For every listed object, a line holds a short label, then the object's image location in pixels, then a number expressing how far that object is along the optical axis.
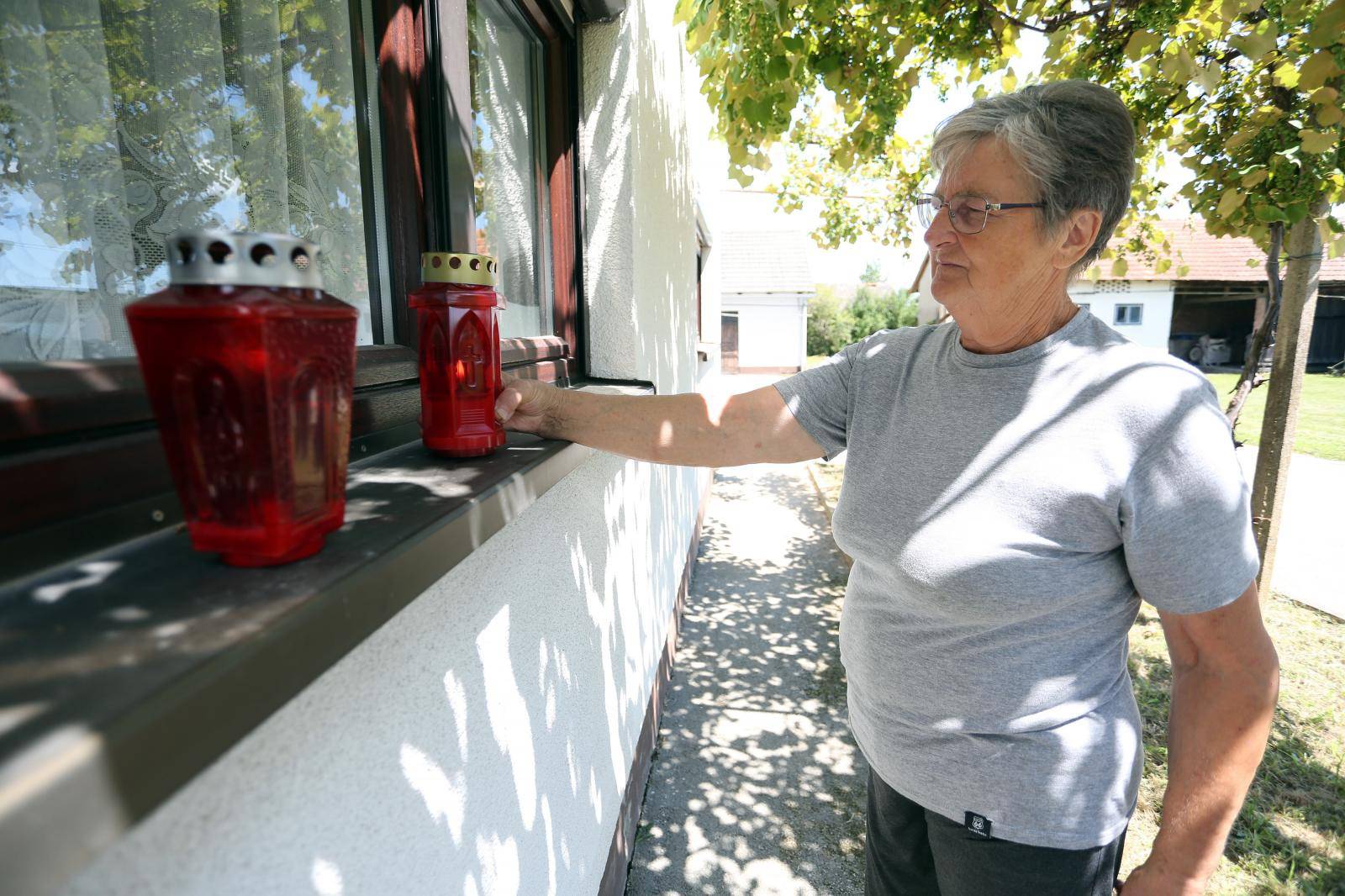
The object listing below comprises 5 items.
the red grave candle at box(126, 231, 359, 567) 0.55
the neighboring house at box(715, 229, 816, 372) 28.64
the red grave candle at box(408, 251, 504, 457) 1.15
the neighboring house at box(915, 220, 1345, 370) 25.03
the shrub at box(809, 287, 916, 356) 41.34
